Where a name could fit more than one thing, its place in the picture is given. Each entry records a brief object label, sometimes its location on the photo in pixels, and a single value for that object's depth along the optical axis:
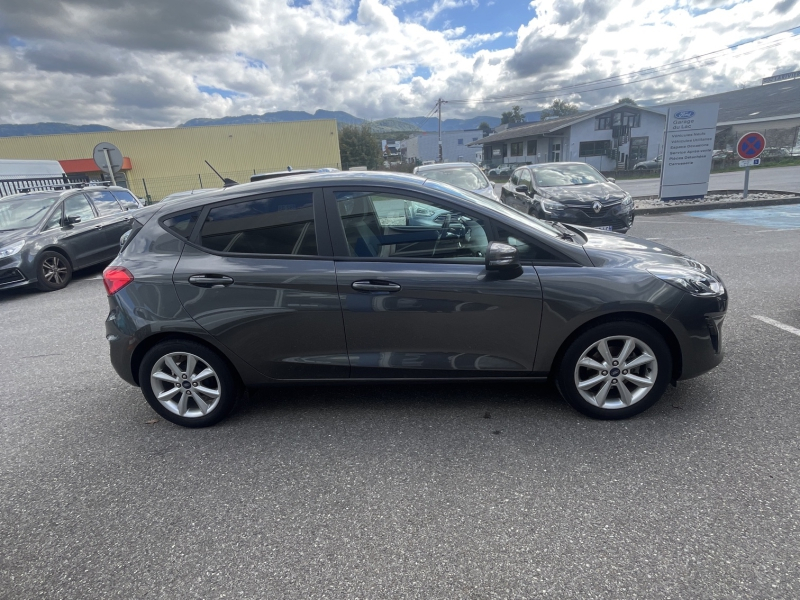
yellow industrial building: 37.09
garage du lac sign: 12.96
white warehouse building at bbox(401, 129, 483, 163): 76.25
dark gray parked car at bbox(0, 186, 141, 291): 7.38
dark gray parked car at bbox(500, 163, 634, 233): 8.92
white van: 13.82
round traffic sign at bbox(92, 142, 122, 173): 12.15
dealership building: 40.81
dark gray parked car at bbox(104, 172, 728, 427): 2.91
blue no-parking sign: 12.03
